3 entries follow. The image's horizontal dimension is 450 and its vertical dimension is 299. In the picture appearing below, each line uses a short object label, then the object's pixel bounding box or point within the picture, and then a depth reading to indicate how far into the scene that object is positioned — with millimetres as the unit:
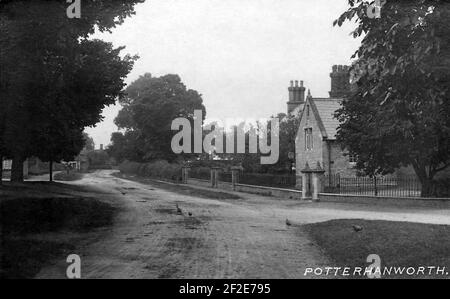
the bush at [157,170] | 47150
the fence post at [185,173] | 44750
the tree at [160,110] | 56781
